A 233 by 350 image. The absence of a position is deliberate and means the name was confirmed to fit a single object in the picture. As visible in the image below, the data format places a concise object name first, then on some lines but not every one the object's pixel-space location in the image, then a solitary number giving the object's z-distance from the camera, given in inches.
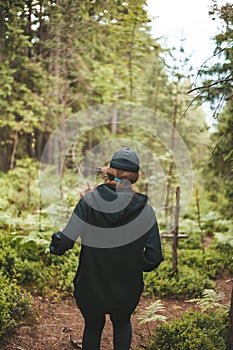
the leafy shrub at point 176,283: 250.5
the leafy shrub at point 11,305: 173.3
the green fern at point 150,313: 169.4
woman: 126.2
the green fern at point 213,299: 173.5
